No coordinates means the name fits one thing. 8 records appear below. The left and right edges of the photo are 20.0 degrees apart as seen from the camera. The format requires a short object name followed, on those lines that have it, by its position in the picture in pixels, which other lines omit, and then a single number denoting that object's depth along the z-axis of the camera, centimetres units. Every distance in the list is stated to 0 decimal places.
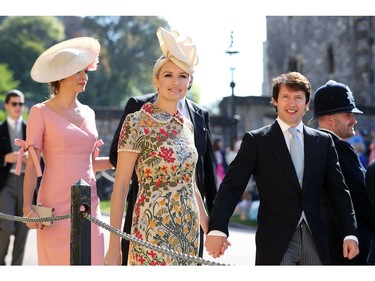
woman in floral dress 581
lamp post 1834
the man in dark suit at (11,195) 1034
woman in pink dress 685
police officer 632
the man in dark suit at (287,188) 577
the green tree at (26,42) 7619
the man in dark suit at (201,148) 684
